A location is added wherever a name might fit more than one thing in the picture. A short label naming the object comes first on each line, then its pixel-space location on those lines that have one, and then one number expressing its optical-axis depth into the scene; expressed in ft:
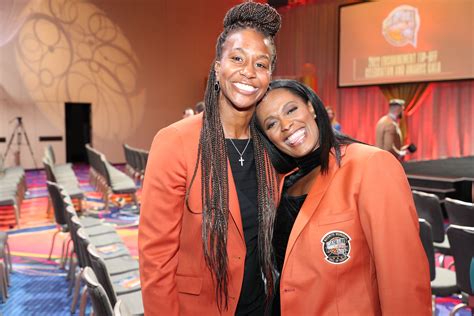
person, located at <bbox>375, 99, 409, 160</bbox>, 23.71
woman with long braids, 4.72
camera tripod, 43.52
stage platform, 21.95
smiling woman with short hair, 4.24
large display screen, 36.27
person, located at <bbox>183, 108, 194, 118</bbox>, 26.32
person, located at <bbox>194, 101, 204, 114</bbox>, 19.55
